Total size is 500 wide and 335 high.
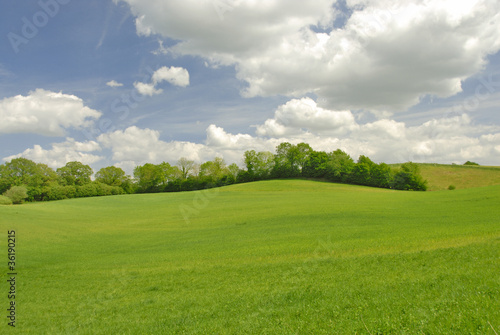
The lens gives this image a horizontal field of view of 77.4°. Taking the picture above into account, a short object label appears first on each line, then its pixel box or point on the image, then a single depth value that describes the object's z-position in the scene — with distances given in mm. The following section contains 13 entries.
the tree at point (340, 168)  99188
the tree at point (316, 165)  107125
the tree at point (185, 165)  128125
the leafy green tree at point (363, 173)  95369
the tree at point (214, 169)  124438
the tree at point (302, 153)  113812
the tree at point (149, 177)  120500
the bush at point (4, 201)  68188
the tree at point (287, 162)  113500
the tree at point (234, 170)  120350
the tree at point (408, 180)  90812
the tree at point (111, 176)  121500
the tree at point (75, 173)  109938
